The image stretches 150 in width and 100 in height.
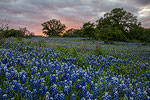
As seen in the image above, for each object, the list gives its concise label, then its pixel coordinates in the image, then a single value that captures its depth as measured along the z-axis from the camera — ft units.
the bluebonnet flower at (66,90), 7.24
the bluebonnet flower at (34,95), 7.05
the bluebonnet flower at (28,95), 6.67
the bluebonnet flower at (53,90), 7.19
